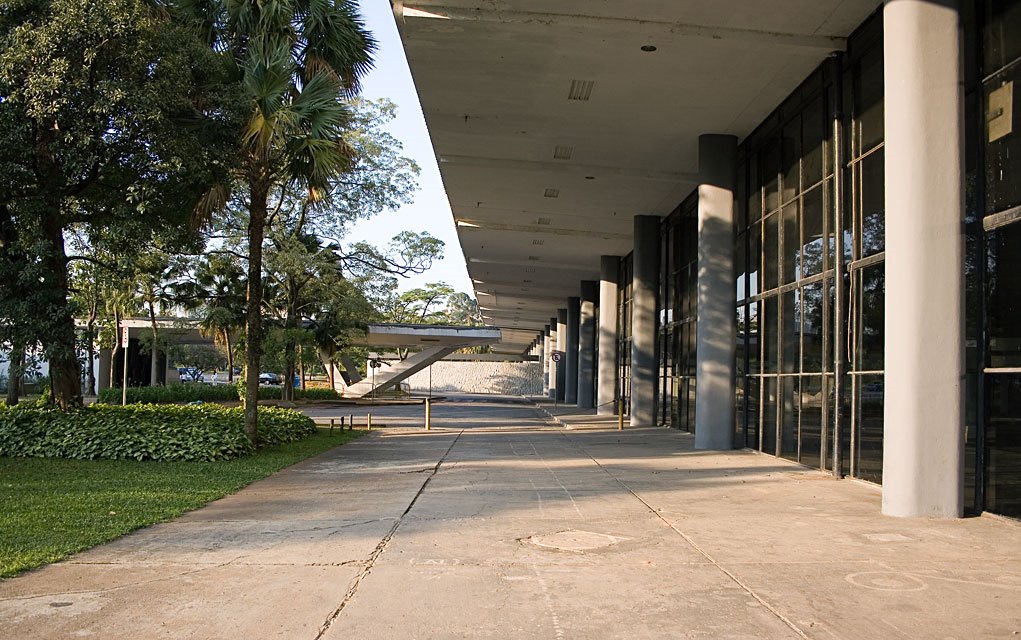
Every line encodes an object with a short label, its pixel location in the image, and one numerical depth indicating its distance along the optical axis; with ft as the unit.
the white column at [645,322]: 91.20
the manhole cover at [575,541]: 26.50
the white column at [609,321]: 118.21
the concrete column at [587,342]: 143.54
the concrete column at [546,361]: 232.82
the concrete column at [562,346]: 175.01
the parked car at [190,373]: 237.74
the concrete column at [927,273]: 31.19
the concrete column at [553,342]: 199.25
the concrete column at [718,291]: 61.31
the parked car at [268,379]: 276.19
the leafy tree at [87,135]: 45.19
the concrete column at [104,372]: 166.30
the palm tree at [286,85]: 50.55
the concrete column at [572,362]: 162.61
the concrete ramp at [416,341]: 163.53
